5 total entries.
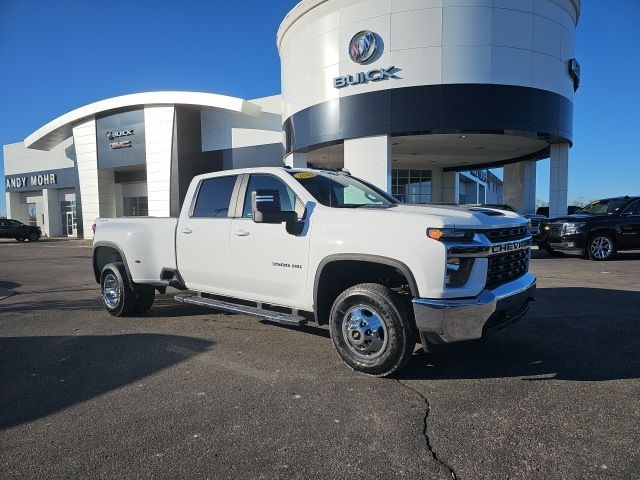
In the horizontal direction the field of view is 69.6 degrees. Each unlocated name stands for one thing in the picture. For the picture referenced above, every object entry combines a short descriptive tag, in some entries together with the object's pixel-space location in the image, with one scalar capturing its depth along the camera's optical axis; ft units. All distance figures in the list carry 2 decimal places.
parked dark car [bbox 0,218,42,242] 104.99
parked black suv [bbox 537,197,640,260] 41.16
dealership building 56.95
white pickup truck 12.41
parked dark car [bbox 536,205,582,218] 66.90
